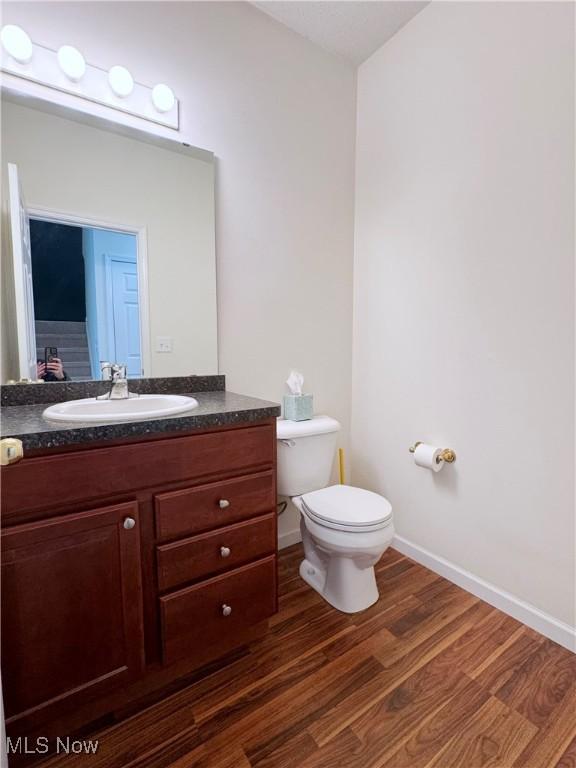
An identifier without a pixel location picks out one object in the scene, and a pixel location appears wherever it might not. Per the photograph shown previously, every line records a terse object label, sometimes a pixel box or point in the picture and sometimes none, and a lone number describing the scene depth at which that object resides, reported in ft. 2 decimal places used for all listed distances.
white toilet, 4.72
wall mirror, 4.21
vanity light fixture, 4.01
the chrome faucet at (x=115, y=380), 4.42
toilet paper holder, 5.59
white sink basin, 3.31
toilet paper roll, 5.59
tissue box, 5.84
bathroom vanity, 2.97
